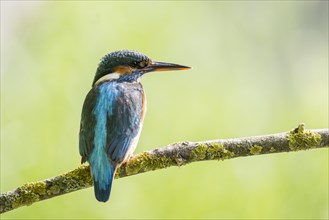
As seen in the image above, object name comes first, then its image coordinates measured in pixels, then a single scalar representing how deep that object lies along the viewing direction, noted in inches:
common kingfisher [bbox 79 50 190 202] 356.5
